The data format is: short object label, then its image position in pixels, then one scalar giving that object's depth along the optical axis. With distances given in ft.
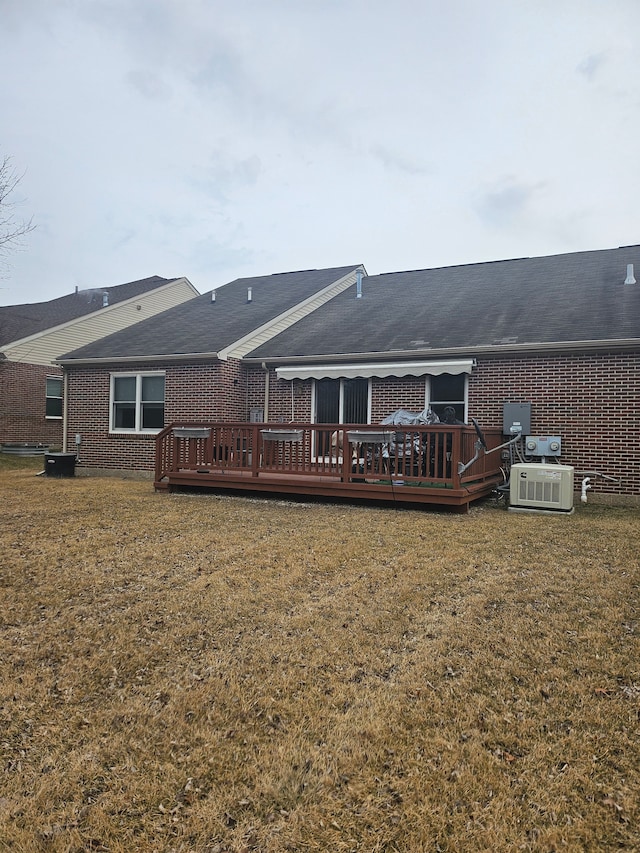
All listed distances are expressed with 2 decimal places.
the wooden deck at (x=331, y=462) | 28.09
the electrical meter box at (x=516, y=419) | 33.63
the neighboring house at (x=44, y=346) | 60.23
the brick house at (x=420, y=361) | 32.50
